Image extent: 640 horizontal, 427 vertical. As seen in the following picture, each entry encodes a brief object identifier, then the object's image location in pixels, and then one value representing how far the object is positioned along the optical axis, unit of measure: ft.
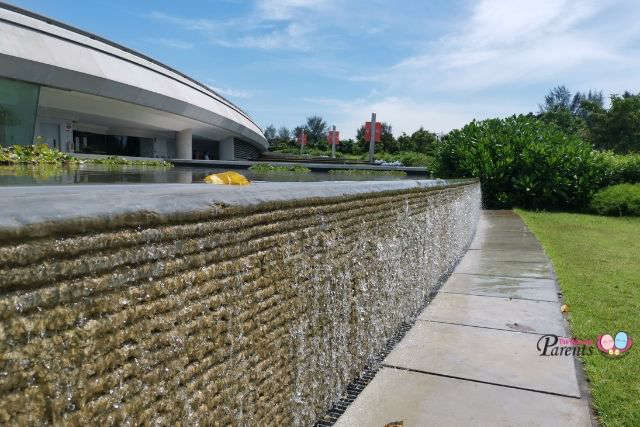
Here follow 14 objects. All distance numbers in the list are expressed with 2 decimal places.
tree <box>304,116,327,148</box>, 343.26
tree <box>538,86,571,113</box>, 342.03
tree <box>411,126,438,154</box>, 232.53
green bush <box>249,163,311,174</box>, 54.34
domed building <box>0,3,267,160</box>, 73.82
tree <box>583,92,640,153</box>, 158.51
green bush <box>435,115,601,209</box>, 54.08
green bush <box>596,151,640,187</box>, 56.80
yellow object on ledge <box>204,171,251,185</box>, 14.47
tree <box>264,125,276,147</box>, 355.15
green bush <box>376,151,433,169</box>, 108.12
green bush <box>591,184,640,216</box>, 50.65
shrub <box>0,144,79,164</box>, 29.58
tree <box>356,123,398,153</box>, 243.62
